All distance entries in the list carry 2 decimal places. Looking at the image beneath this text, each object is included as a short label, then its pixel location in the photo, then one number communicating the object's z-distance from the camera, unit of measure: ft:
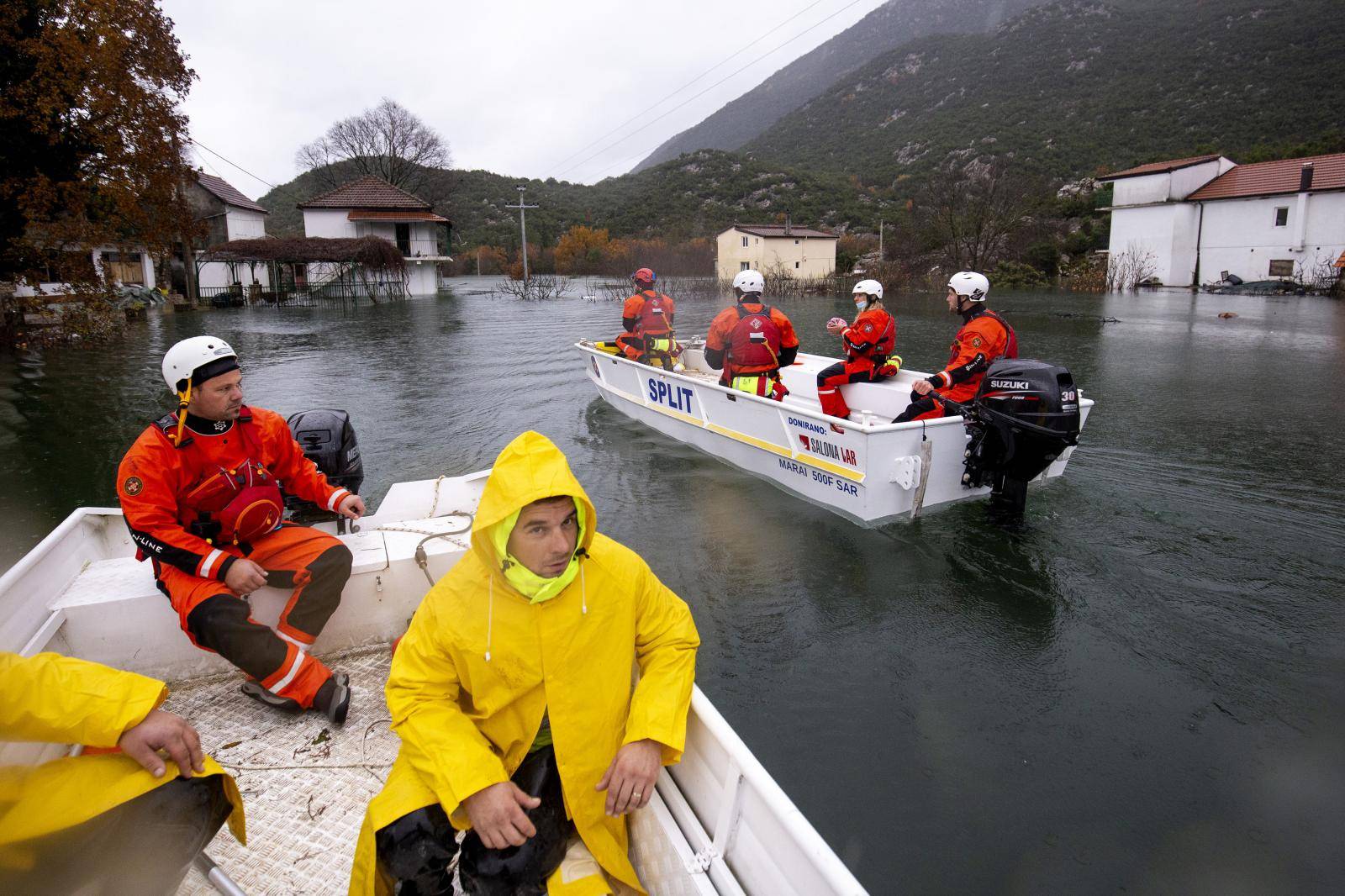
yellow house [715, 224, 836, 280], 150.30
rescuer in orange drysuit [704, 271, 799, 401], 25.93
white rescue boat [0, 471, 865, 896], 6.35
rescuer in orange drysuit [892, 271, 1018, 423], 21.18
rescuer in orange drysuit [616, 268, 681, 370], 33.65
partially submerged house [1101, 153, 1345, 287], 104.12
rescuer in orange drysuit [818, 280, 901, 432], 26.09
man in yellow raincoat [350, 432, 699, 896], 6.12
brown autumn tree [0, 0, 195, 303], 45.52
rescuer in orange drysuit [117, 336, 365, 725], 9.52
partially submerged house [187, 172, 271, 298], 125.29
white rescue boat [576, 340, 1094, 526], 19.89
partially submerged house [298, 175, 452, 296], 141.08
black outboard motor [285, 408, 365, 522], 15.11
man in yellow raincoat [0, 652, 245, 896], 5.65
